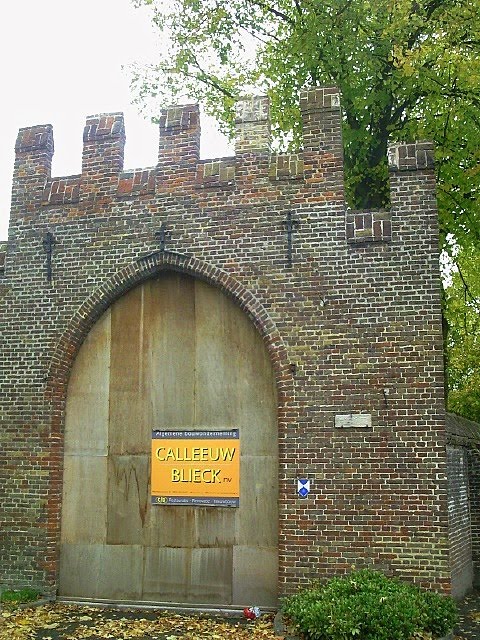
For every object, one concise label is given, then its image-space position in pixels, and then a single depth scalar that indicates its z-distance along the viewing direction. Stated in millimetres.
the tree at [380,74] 13008
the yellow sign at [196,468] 10469
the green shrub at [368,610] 7695
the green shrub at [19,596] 10203
